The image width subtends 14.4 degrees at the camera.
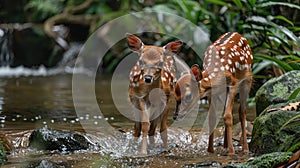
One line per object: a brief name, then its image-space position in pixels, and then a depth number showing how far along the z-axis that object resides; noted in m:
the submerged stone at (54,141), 10.41
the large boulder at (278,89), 11.37
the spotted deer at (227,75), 9.81
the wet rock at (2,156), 9.29
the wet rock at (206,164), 9.02
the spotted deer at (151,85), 9.73
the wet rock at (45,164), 8.63
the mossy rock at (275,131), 9.55
